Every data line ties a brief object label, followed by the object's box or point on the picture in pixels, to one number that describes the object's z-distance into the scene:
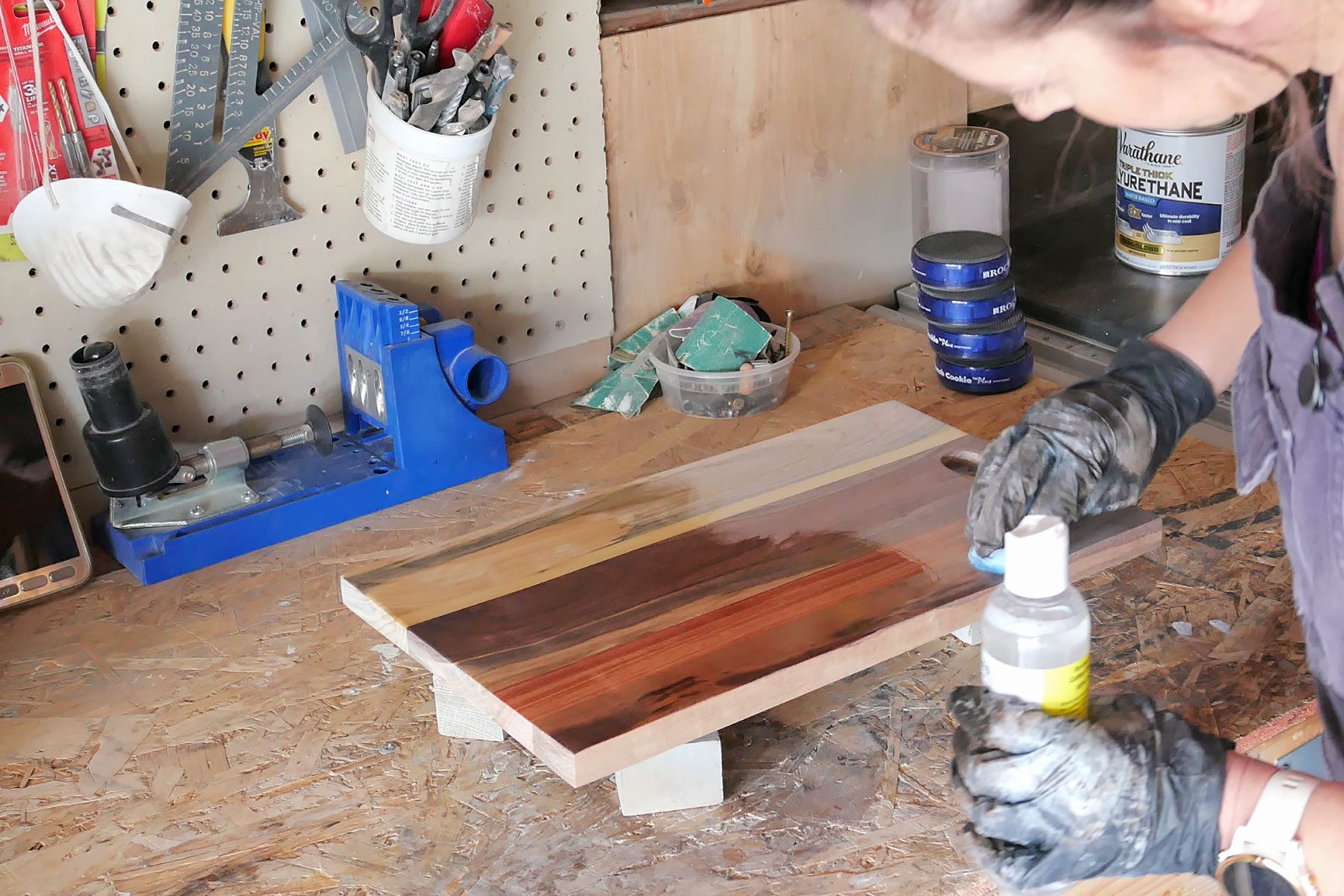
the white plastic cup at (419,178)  1.18
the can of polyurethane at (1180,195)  1.59
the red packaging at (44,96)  1.10
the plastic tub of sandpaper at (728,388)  1.44
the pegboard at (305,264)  1.18
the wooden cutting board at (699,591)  0.85
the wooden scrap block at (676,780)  0.87
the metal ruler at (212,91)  1.18
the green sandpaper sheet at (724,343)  1.45
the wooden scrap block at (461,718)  0.96
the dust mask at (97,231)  1.10
